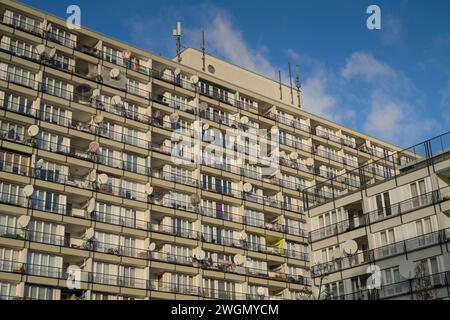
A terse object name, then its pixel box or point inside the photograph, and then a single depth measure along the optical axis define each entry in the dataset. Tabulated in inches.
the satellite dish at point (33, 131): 2300.7
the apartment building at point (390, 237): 1989.4
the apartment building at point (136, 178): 2272.4
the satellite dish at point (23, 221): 2156.7
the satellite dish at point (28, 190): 2204.1
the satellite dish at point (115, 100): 2650.1
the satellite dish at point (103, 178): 2436.0
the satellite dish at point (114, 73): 2652.6
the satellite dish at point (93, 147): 2487.7
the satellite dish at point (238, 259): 2696.9
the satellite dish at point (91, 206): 2369.6
